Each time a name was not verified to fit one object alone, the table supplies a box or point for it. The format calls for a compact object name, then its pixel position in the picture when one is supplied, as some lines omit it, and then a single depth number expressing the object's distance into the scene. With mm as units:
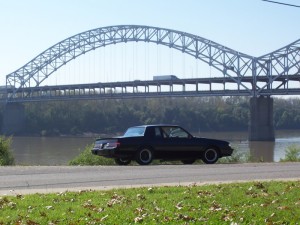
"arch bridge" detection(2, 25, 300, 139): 95900
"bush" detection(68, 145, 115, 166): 22938
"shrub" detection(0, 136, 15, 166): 21922
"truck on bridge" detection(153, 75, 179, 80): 104500
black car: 20141
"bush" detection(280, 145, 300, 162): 26594
